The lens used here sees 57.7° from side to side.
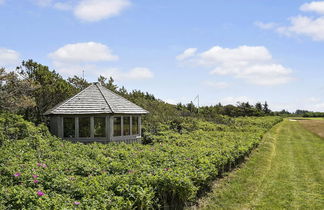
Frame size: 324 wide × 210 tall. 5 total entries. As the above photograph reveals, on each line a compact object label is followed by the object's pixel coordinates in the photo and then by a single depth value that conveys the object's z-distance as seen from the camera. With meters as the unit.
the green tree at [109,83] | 28.02
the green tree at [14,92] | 17.83
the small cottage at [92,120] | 16.89
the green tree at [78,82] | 26.62
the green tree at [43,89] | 21.25
